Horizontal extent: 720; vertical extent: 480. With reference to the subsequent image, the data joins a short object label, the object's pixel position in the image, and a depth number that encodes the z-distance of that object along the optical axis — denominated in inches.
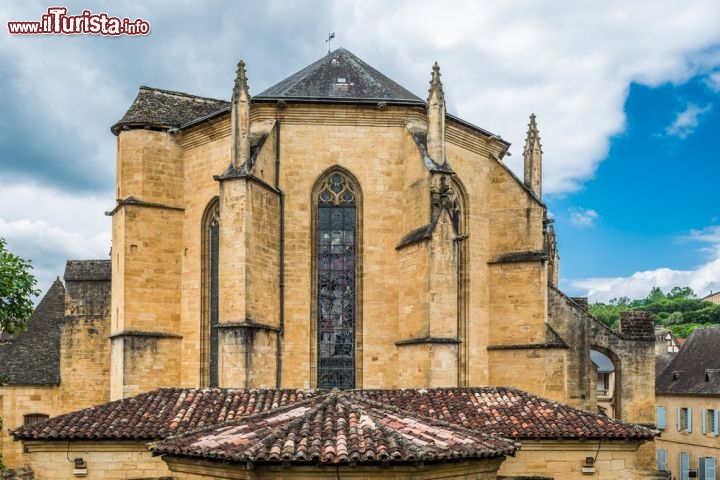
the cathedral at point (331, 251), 749.9
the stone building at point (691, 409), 1459.2
